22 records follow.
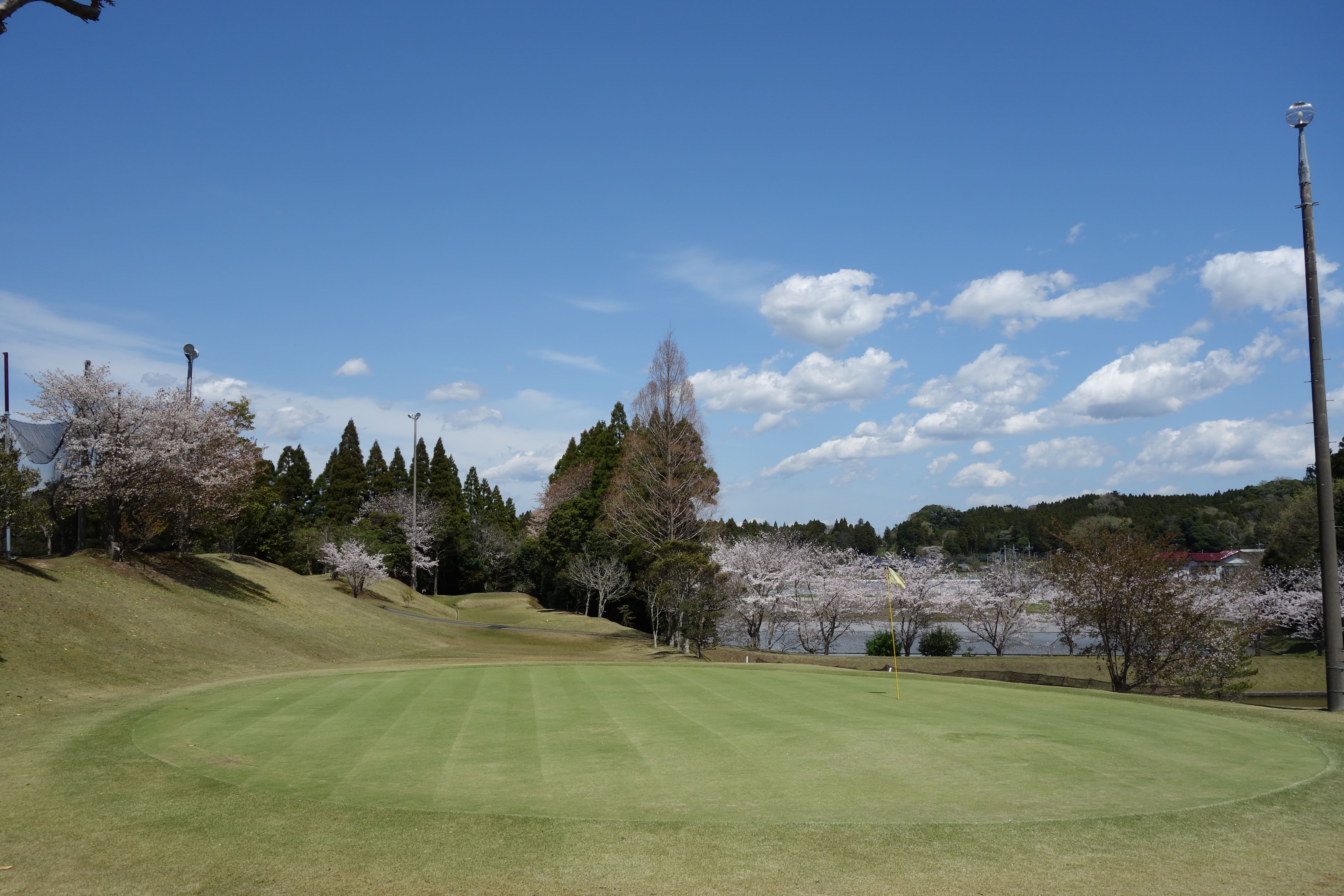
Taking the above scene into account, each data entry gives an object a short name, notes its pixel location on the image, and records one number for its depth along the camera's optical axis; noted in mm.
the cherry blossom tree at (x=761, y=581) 44281
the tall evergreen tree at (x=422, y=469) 79938
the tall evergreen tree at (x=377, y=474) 77562
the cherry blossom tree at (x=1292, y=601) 43094
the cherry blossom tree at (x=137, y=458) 30109
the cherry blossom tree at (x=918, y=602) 43906
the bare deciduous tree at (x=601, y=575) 54281
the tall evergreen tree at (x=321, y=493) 75812
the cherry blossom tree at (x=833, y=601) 44594
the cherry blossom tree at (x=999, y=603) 44875
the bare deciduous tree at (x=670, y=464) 37250
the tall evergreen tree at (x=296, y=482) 73938
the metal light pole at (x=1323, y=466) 14250
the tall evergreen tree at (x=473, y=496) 85312
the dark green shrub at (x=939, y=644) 40062
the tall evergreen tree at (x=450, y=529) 73750
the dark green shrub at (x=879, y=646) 37188
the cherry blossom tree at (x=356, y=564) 49969
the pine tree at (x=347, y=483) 73625
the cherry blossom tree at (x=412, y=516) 66375
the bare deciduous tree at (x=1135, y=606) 21312
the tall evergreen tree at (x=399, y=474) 80562
